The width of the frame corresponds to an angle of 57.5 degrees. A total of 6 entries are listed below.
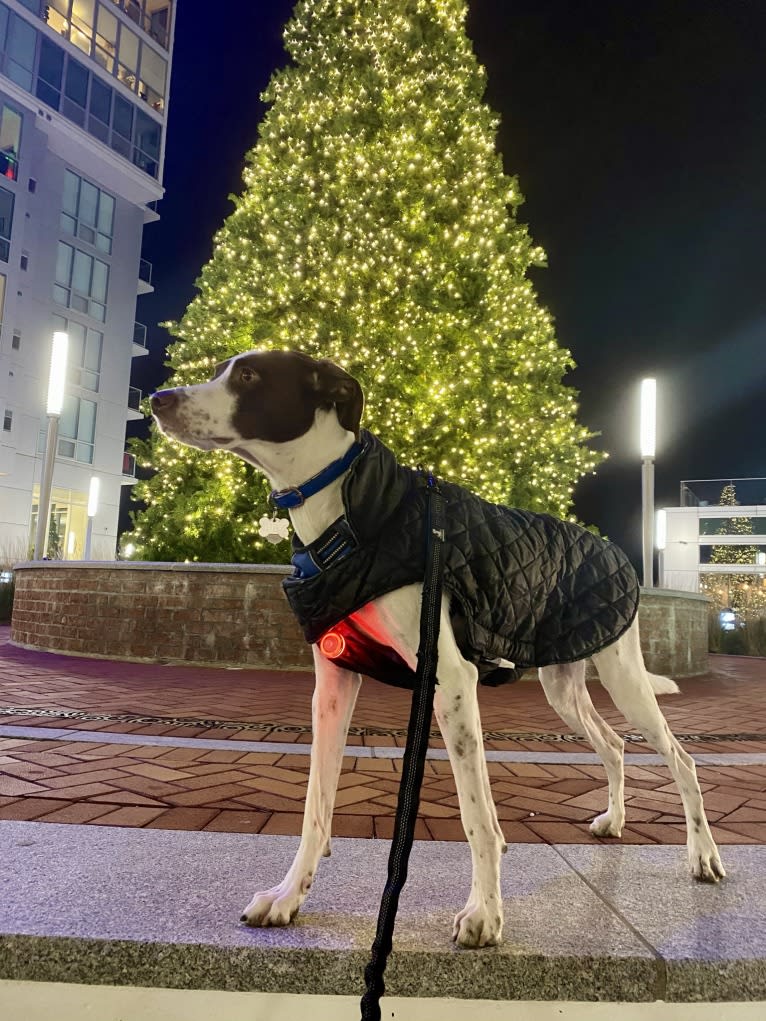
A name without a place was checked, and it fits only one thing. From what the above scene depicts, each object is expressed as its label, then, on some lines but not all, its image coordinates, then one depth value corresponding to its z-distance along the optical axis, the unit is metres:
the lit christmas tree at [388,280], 9.87
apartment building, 22.91
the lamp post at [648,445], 8.91
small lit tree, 32.44
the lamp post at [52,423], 10.52
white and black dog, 1.61
